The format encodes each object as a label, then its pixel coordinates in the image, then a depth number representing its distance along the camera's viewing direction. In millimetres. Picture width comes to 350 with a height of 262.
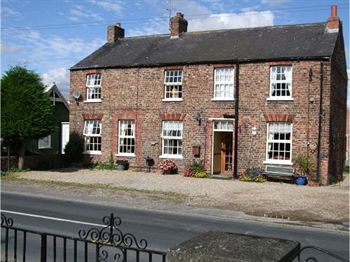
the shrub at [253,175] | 24094
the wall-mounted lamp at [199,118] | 26256
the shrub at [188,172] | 25906
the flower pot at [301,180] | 23141
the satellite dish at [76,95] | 30375
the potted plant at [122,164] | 28109
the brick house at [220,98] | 23953
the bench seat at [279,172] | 23638
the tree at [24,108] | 24906
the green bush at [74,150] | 30047
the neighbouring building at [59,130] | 39031
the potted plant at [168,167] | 26562
